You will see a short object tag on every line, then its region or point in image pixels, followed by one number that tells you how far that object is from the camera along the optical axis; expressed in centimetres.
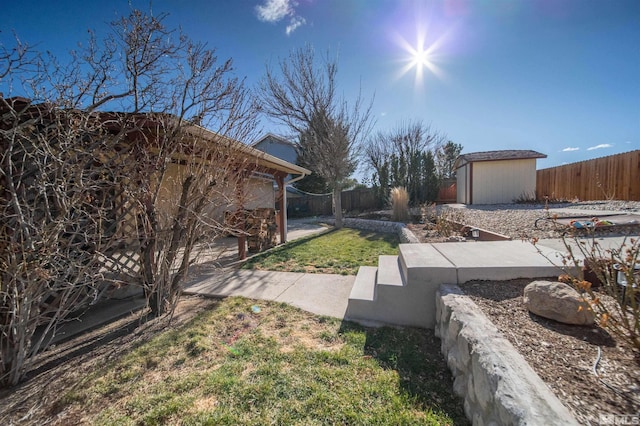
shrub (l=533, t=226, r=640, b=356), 139
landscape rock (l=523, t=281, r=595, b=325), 181
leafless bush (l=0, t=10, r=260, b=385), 200
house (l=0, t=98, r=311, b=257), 238
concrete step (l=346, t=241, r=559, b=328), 258
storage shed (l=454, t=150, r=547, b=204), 1320
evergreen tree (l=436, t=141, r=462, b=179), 2327
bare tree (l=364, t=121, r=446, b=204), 1507
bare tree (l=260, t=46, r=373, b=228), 1092
